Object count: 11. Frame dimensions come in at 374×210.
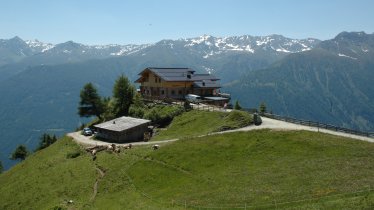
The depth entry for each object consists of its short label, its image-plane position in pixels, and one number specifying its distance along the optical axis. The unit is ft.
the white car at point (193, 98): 339.57
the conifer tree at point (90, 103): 361.92
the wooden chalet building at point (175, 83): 365.61
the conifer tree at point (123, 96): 338.54
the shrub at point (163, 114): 297.53
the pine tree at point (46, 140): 440.45
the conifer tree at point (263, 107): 426.02
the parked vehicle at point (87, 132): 316.99
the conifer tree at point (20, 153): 454.81
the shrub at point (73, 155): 251.60
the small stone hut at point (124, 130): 270.87
